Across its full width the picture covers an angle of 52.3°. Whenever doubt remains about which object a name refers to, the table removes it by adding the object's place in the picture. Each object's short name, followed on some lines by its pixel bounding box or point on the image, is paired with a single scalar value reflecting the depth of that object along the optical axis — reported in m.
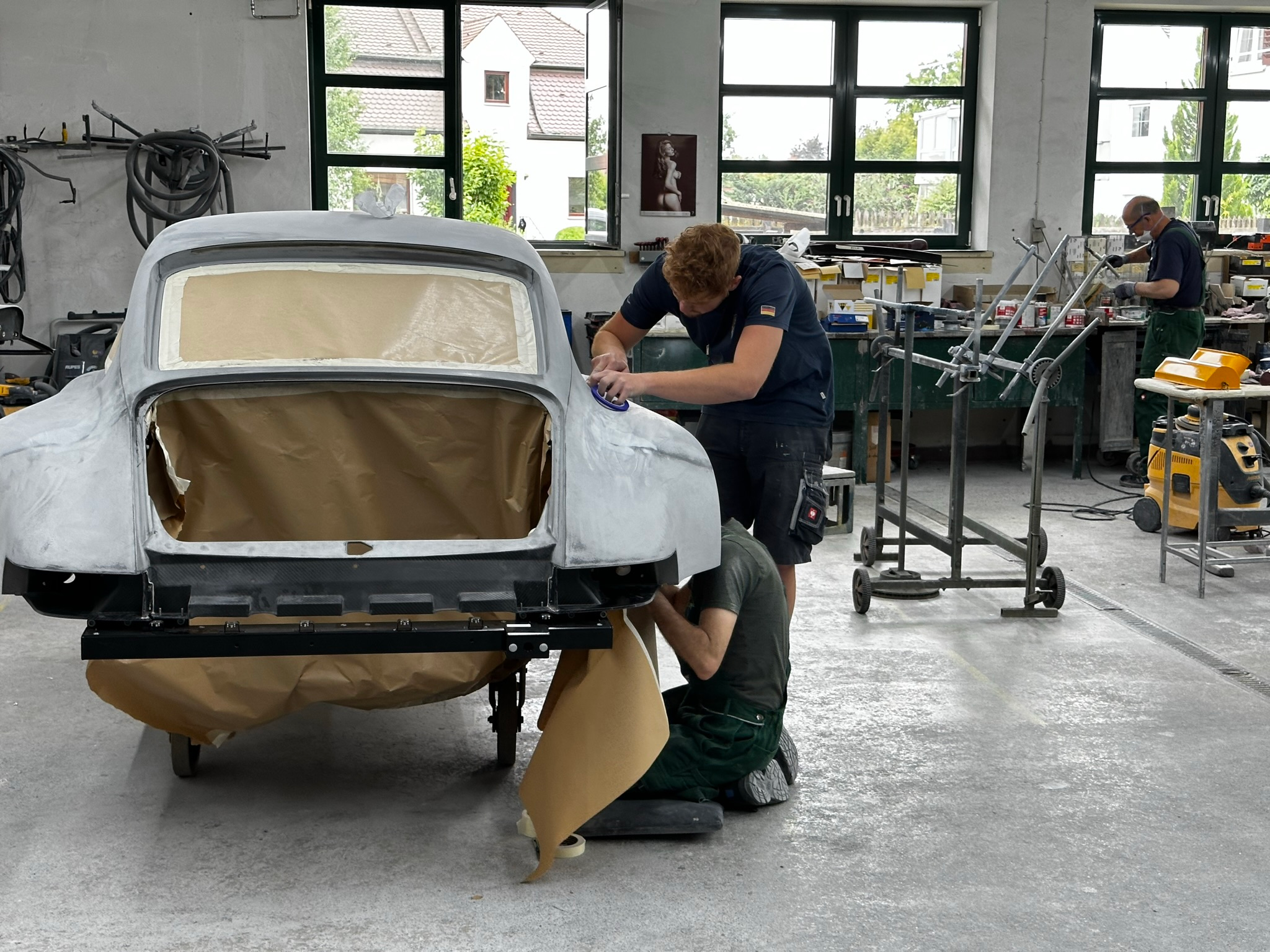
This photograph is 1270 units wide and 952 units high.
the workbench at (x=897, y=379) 8.73
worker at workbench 8.57
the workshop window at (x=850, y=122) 9.98
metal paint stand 5.54
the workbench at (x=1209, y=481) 5.98
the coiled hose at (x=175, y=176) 8.71
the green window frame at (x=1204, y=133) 10.23
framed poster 9.58
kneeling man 3.50
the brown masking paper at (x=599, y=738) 3.13
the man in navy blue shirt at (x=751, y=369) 3.93
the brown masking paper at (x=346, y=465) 3.49
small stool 7.17
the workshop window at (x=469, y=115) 9.55
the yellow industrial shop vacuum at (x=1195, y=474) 6.73
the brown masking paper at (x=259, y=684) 3.32
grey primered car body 2.89
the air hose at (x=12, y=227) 8.59
